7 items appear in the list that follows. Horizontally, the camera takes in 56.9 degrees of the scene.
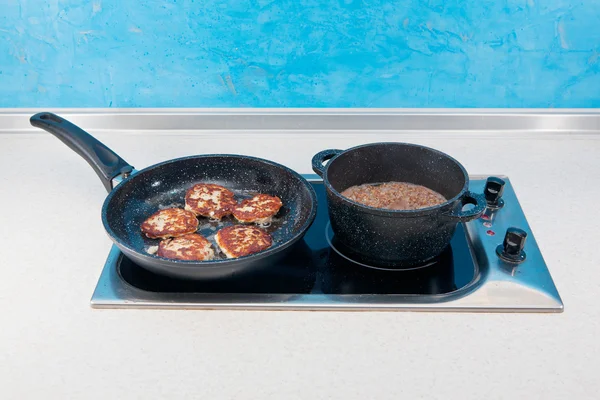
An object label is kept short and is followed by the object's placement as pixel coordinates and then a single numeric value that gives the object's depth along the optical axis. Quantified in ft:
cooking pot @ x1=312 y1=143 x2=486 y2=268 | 2.73
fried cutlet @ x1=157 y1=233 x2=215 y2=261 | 2.89
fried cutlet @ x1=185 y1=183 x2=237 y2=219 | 3.36
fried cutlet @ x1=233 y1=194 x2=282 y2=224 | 3.30
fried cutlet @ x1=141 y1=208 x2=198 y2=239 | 3.16
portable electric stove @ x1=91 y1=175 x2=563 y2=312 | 2.74
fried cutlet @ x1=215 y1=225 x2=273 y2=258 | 2.94
